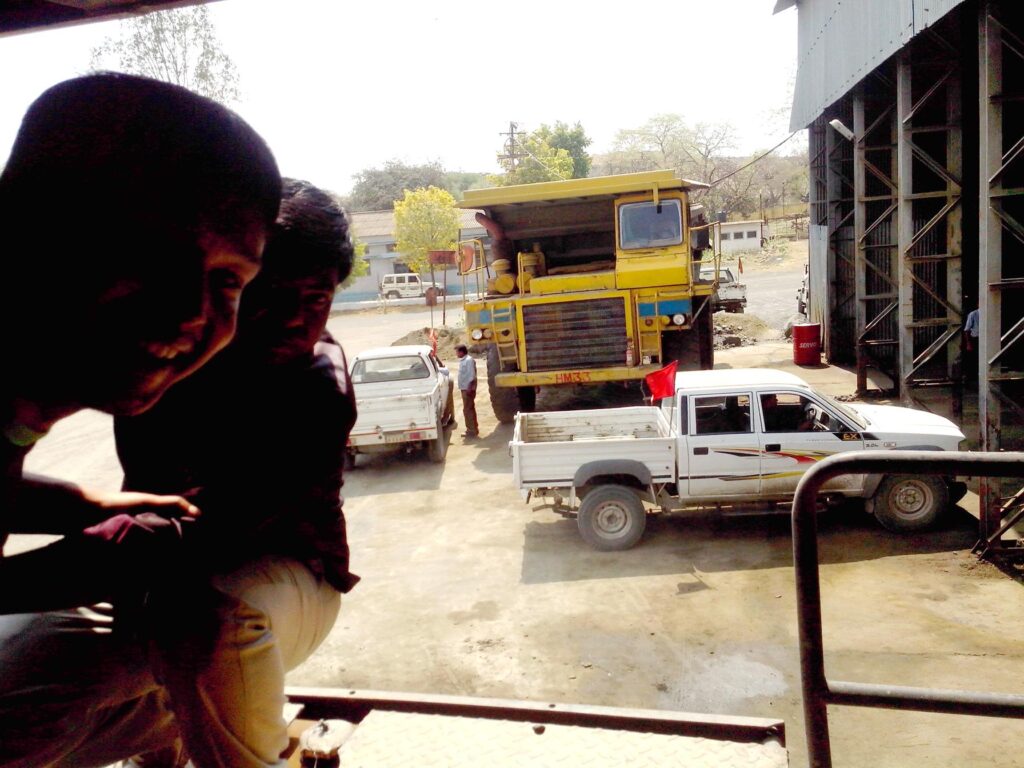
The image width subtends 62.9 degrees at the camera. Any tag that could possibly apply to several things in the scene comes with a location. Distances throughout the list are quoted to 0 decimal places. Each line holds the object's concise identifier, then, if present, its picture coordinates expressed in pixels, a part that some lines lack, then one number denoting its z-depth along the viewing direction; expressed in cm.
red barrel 1698
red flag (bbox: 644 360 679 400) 855
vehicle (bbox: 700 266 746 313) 2039
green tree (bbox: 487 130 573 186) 3978
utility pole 4054
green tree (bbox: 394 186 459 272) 4003
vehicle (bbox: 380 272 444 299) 4141
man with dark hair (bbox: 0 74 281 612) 84
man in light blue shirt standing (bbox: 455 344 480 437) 1280
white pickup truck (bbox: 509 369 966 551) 797
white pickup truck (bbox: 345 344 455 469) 1132
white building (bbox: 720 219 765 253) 4659
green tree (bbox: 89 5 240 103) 1192
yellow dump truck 1169
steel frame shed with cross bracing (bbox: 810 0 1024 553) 727
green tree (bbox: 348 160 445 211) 6066
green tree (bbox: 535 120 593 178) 4631
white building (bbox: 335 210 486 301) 4538
